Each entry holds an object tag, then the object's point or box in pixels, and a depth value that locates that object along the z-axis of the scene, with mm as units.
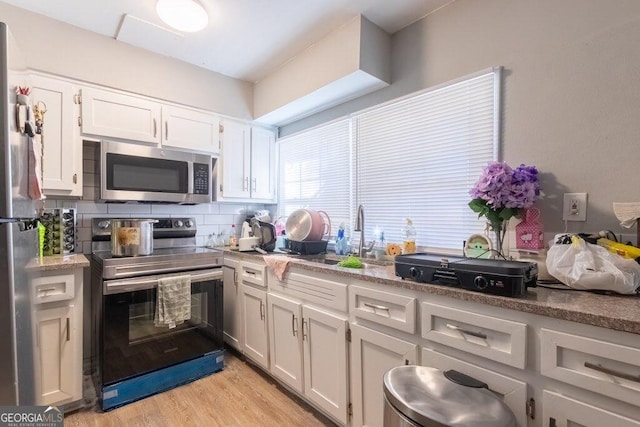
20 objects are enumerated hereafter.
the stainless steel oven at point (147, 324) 1901
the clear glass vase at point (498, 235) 1542
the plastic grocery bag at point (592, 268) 1075
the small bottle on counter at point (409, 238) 1906
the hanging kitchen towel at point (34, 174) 1075
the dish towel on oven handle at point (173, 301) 2049
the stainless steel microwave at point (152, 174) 2201
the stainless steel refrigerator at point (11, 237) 825
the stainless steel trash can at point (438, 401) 892
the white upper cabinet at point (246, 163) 2844
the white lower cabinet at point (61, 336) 1743
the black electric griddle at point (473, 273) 1083
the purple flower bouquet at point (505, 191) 1440
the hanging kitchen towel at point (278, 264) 1978
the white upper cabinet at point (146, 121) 2186
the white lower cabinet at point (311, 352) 1635
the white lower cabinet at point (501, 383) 1031
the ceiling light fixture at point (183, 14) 1803
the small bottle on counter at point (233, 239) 2805
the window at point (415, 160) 1776
